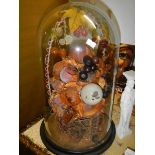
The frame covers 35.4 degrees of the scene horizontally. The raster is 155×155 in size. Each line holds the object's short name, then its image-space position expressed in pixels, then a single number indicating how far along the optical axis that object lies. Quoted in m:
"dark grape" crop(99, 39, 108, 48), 0.92
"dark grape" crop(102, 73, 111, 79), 0.89
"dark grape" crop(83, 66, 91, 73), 0.81
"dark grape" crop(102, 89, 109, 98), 0.85
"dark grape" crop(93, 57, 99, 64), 0.84
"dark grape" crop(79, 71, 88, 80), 0.81
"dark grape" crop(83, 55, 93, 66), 0.80
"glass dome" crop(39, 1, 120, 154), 0.82
